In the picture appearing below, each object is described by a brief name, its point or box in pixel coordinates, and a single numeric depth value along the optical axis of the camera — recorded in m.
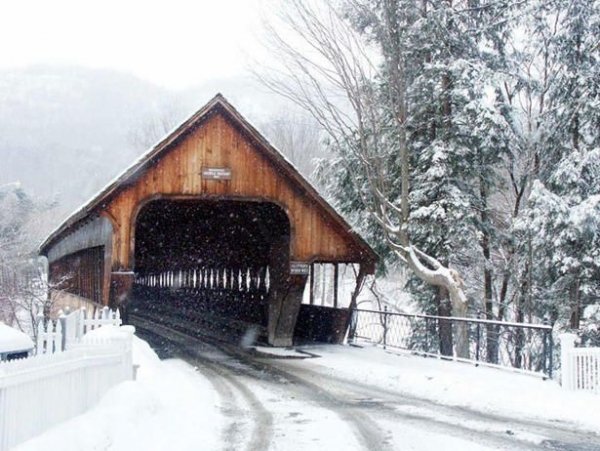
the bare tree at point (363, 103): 18.14
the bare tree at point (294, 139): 42.53
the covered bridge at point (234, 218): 17.72
